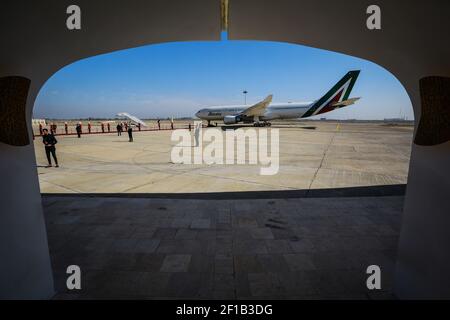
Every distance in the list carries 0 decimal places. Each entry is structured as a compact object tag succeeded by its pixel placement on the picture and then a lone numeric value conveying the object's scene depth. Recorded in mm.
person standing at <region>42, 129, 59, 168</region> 11078
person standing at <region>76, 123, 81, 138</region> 25547
